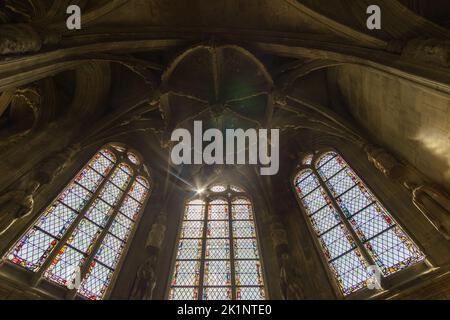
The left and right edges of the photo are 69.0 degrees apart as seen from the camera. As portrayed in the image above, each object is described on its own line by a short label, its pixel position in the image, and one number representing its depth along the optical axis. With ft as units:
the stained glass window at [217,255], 24.91
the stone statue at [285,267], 21.66
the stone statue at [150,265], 21.39
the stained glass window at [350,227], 22.58
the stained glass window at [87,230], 22.02
